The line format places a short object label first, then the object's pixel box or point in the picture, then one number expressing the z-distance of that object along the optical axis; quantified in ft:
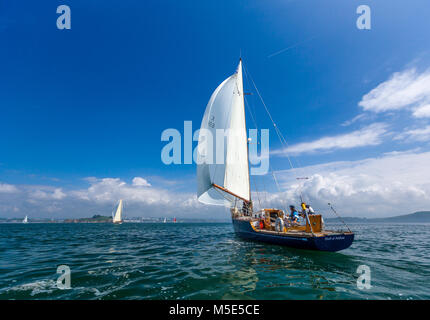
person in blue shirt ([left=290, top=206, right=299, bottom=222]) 53.62
